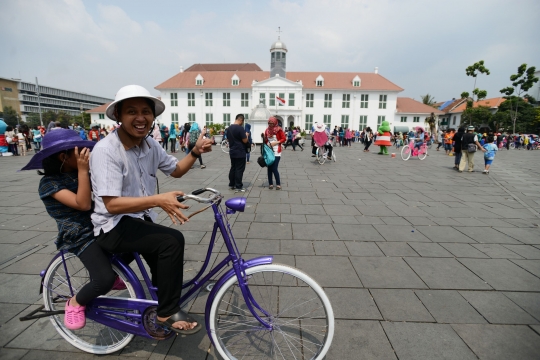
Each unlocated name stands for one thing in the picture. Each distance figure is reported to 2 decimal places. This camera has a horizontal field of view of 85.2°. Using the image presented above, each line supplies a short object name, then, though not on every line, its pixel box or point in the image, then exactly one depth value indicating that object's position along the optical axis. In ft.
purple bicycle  5.96
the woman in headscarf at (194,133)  34.51
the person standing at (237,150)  22.63
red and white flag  133.02
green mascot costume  51.66
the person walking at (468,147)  32.83
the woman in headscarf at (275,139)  22.86
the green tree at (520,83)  124.33
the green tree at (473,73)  131.71
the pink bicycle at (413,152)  47.18
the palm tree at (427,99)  213.05
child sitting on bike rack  5.79
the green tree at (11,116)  221.17
